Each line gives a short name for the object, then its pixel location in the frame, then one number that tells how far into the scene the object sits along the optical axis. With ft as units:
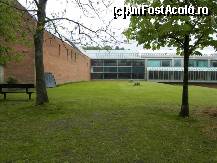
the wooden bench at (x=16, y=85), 28.39
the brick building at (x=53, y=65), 46.29
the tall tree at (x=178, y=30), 18.37
